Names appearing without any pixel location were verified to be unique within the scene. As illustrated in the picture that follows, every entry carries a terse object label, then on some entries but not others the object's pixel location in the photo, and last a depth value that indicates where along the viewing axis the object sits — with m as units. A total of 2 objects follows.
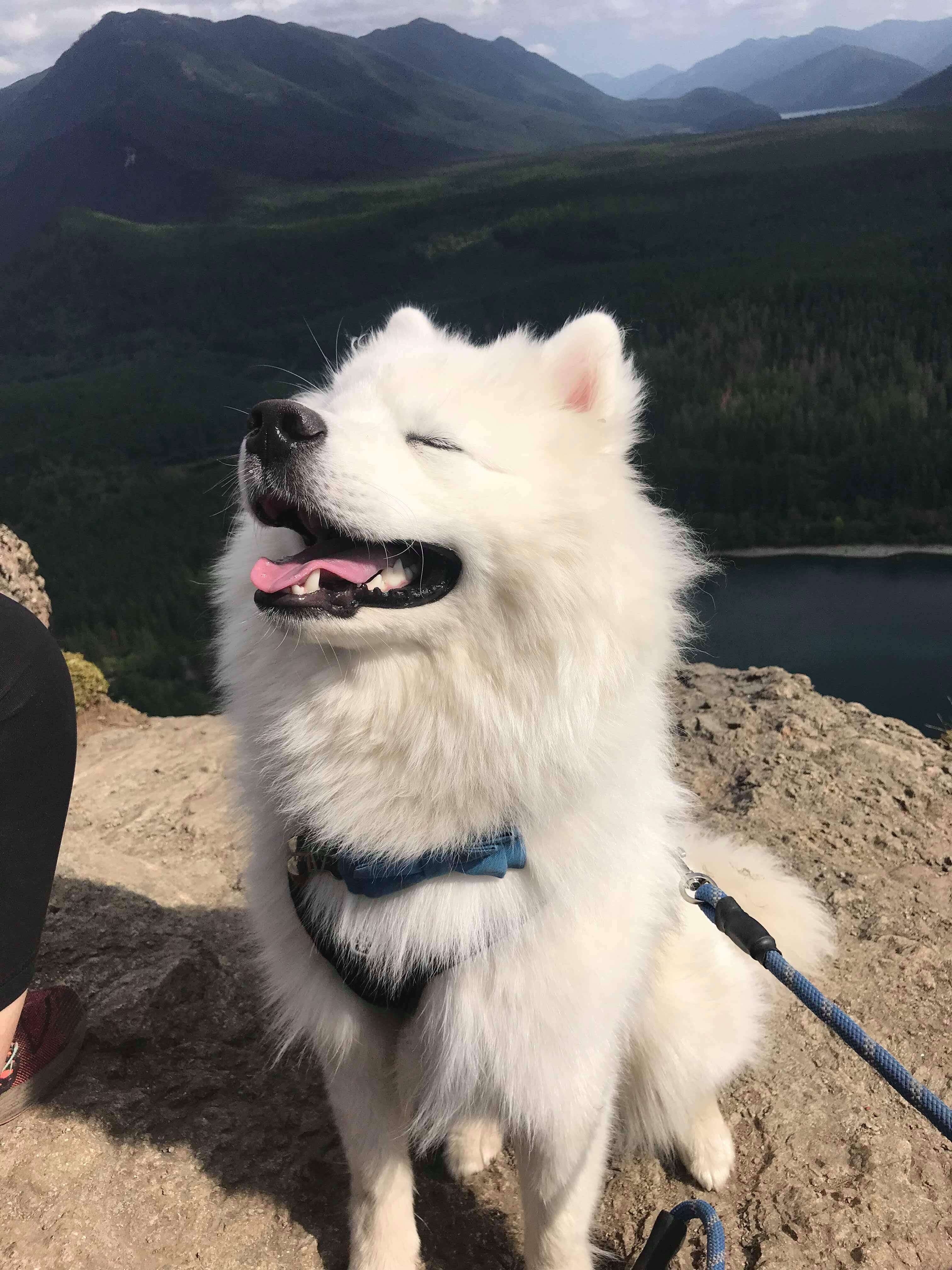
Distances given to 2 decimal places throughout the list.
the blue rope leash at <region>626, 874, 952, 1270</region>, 0.60
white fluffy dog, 0.62
